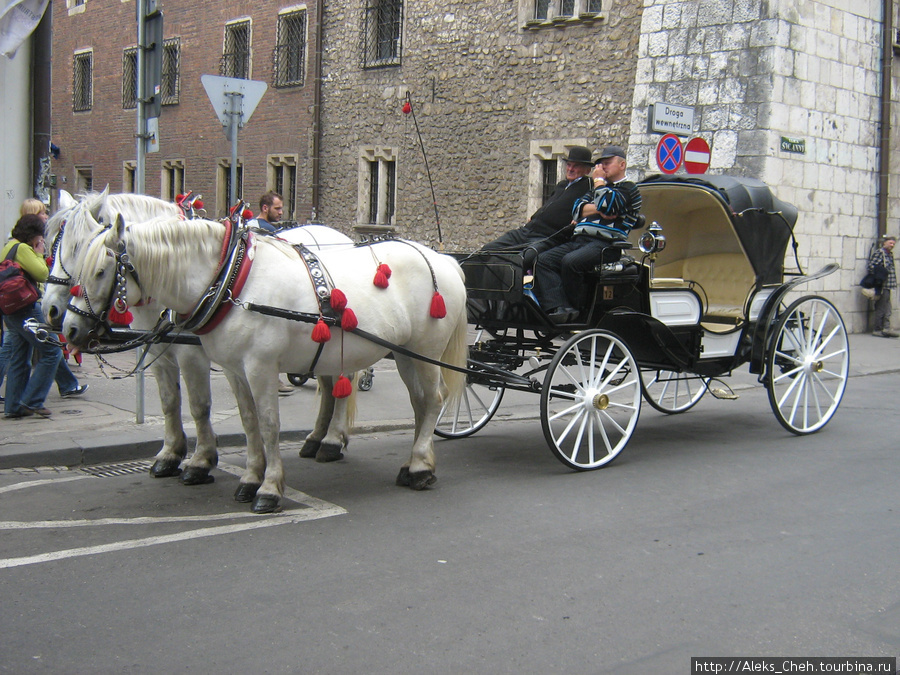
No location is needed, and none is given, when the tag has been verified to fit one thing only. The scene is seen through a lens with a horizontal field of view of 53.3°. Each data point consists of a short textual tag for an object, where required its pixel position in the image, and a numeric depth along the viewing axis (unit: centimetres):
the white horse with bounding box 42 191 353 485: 481
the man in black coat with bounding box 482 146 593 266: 691
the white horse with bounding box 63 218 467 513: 476
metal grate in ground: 609
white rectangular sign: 1134
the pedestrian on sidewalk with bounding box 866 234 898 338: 1625
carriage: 639
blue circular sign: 1114
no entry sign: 1138
